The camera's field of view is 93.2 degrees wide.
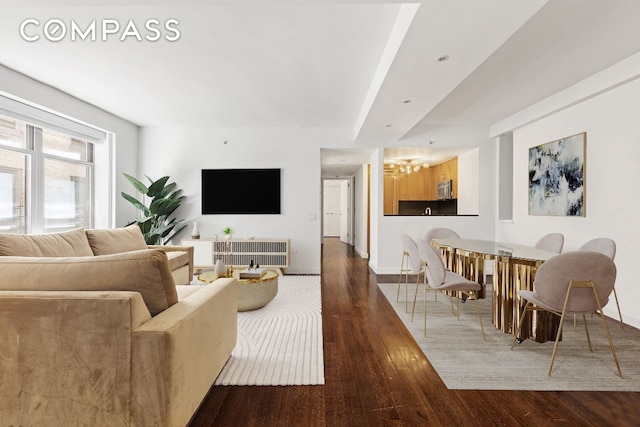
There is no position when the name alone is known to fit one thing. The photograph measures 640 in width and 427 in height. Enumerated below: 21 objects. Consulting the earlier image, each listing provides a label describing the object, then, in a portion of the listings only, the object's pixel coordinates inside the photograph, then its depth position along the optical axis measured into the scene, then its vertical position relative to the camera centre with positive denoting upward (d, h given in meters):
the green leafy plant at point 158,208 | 4.92 +0.04
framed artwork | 3.60 +0.46
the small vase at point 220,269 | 3.35 -0.65
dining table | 2.53 -0.65
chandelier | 6.82 +1.07
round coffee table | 3.17 -0.85
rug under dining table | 2.00 -1.11
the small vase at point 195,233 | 5.12 -0.39
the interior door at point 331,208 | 11.49 +0.12
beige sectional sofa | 1.27 -0.59
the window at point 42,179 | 3.48 +0.40
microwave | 6.96 +0.53
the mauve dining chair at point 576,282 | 2.03 -0.48
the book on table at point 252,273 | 3.26 -0.69
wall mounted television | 5.39 +0.35
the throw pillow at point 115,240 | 3.16 -0.34
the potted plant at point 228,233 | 4.86 -0.39
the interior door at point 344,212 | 9.47 -0.04
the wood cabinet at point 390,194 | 8.15 +0.47
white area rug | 2.04 -1.11
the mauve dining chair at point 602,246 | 2.63 -0.31
